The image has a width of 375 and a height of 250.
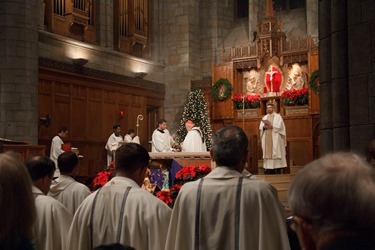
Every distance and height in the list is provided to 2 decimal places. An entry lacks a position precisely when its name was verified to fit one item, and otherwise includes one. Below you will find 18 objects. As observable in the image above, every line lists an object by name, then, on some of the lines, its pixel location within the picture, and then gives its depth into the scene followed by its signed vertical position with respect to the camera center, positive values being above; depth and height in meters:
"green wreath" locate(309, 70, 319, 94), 15.10 +1.54
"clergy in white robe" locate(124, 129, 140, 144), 14.88 +0.02
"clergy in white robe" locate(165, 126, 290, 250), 2.84 -0.39
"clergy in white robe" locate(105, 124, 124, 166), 14.74 -0.06
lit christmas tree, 17.11 +0.71
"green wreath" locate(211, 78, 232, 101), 16.97 +1.50
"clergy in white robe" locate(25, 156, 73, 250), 3.44 -0.53
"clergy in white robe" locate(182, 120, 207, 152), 13.18 -0.09
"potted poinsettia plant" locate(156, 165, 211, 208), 6.22 -0.42
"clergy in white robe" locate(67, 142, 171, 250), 3.12 -0.44
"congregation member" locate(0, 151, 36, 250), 1.74 -0.22
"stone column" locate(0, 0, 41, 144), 12.84 +1.54
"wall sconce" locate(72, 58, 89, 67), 15.05 +2.15
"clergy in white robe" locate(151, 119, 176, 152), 13.39 -0.06
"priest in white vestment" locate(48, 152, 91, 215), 4.46 -0.42
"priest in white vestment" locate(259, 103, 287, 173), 13.73 -0.15
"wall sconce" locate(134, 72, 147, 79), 17.55 +2.04
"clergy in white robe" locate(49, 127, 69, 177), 12.70 -0.13
